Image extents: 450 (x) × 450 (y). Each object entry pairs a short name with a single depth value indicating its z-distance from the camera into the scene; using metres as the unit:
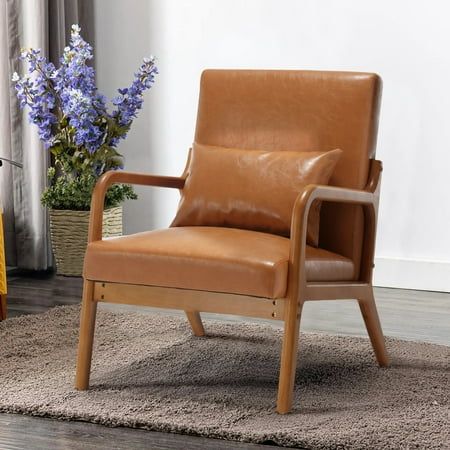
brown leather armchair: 3.31
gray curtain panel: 6.46
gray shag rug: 3.15
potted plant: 6.14
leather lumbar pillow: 3.84
